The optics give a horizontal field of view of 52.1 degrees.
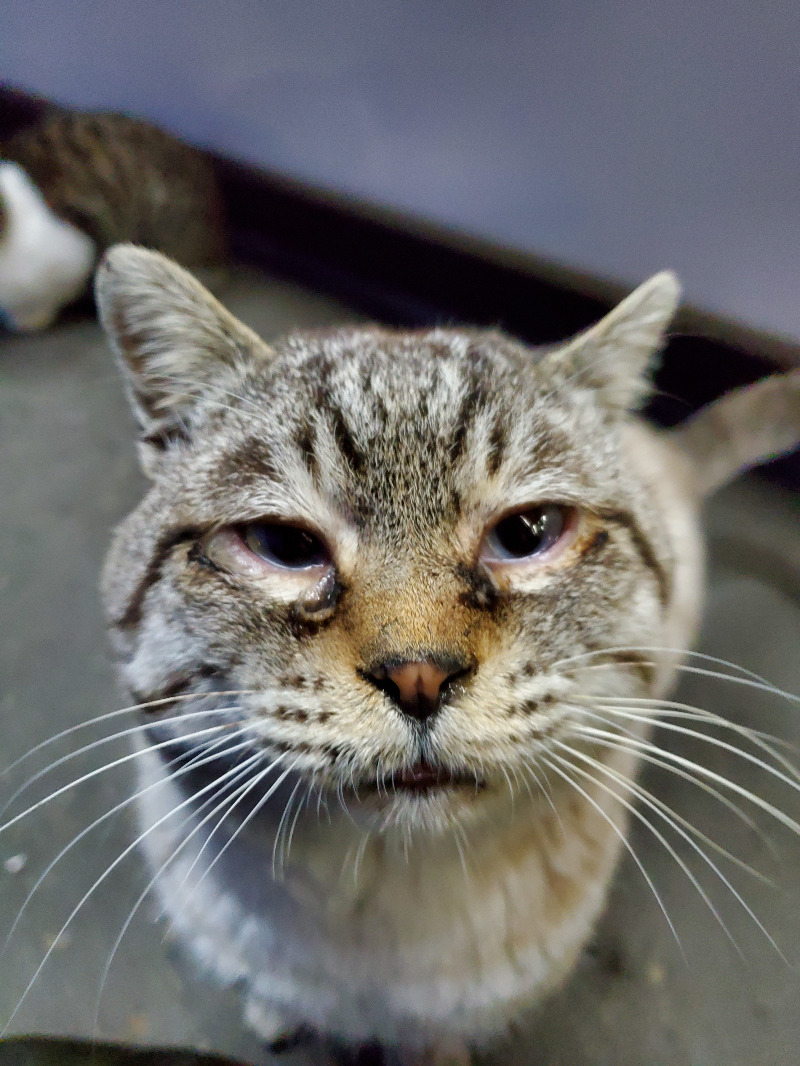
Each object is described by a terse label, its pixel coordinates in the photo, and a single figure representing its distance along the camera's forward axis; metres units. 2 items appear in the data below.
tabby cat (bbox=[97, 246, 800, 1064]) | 0.14
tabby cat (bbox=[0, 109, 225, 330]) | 0.43
